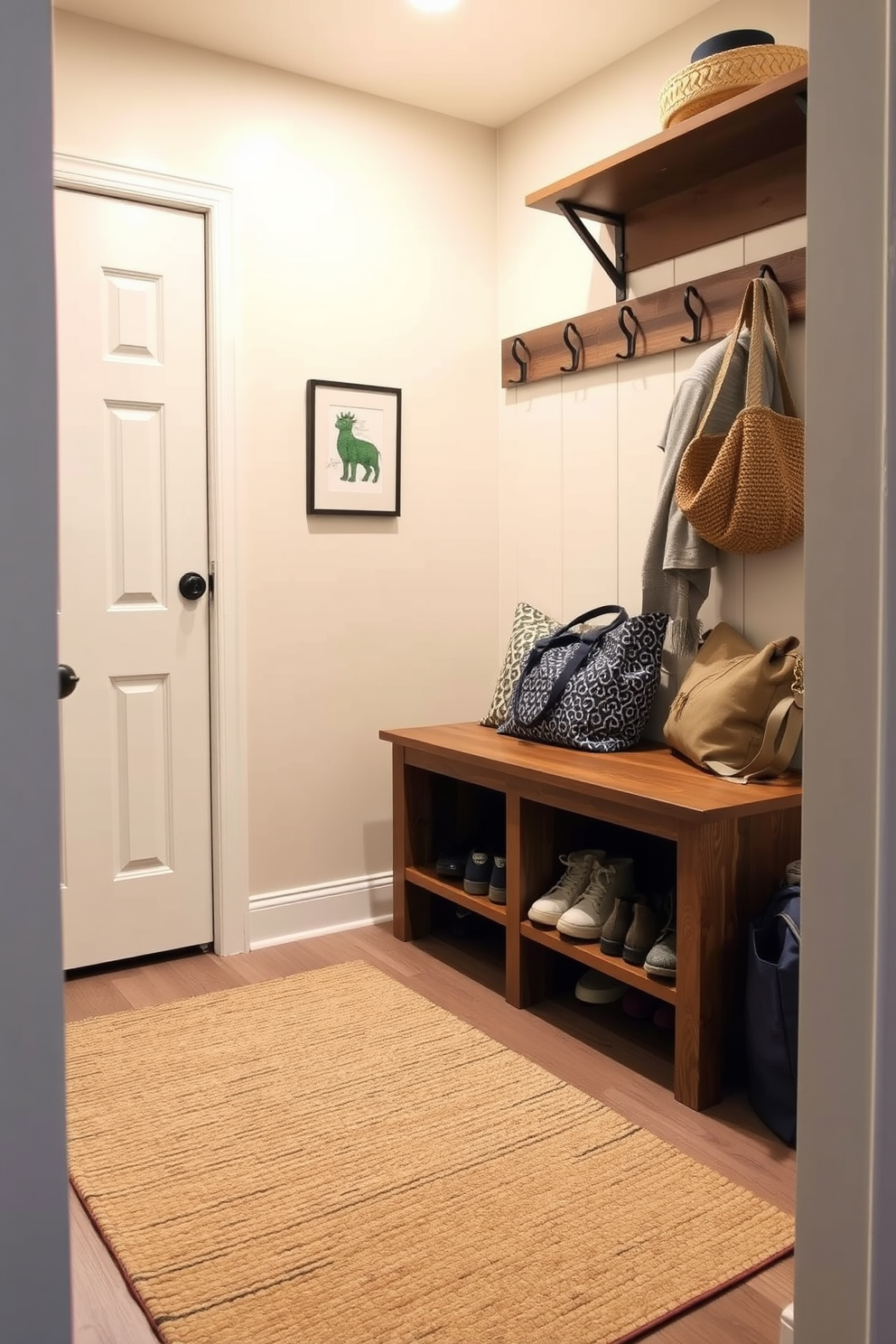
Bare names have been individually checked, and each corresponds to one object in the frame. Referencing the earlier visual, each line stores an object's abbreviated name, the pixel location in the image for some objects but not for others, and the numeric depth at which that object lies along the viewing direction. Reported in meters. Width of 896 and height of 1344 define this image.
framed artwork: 3.03
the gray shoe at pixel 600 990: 2.50
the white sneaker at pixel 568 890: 2.46
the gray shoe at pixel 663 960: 2.13
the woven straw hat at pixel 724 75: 2.24
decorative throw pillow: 3.00
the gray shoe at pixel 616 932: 2.29
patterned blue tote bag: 2.58
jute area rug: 1.49
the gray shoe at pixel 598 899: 2.36
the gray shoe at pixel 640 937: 2.22
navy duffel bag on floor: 1.89
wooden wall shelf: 2.26
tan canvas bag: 2.21
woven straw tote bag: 2.24
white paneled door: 2.69
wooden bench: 2.04
